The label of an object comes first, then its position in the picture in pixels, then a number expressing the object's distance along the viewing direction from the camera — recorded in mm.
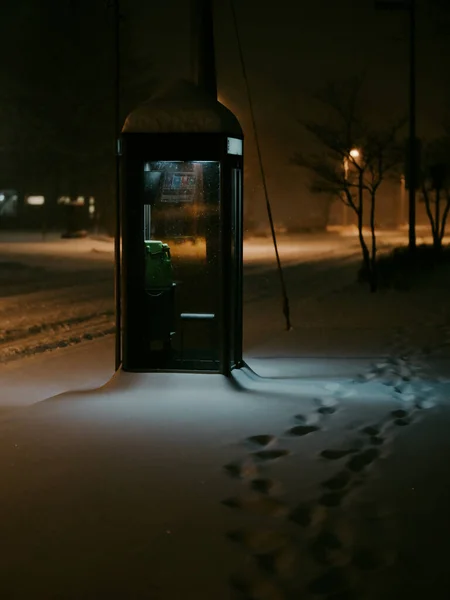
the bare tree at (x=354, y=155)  20094
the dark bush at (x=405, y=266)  20281
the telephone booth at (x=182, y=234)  8523
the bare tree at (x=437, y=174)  23344
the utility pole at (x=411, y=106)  20844
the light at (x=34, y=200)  62625
